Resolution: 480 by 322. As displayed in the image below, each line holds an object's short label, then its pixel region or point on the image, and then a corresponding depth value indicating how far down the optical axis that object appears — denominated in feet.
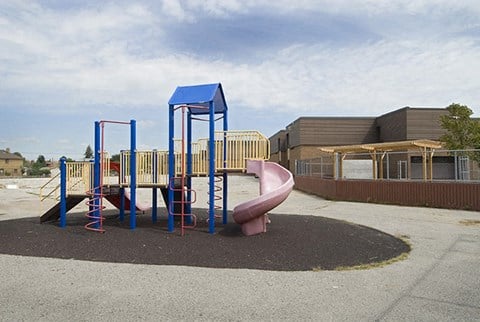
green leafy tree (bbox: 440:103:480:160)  87.04
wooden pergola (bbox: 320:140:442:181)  68.85
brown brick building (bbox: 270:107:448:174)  119.34
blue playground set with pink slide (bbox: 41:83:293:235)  34.94
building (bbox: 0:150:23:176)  336.90
